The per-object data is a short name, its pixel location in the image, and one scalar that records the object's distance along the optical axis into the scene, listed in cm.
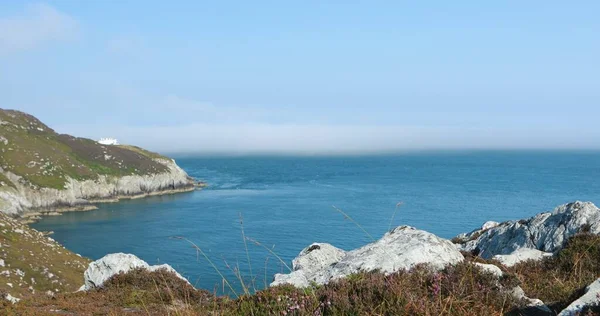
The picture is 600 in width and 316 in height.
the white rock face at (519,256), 1204
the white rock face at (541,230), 1852
